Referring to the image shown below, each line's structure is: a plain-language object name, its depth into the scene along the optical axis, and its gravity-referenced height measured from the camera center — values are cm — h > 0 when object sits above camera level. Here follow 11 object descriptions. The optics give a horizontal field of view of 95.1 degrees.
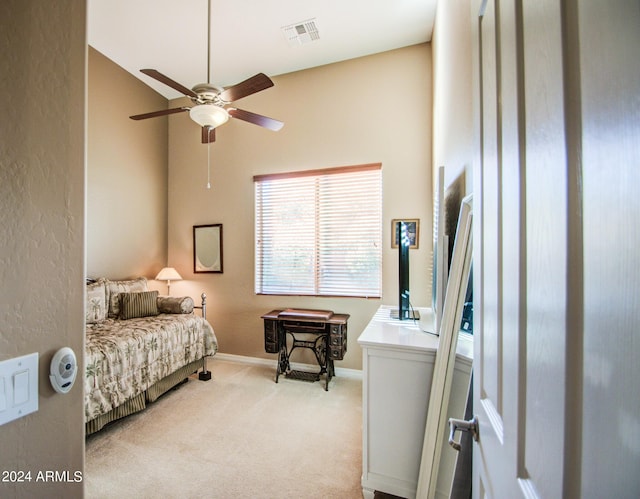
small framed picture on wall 328 +22
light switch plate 55 -27
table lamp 404 -34
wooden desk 316 -96
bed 223 -87
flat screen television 206 -17
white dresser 156 -86
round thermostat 64 -27
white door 29 +0
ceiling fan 221 +123
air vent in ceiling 294 +229
